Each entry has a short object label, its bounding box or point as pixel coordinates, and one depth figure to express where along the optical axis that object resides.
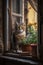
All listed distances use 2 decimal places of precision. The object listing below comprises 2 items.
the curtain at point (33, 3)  2.01
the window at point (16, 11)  2.31
